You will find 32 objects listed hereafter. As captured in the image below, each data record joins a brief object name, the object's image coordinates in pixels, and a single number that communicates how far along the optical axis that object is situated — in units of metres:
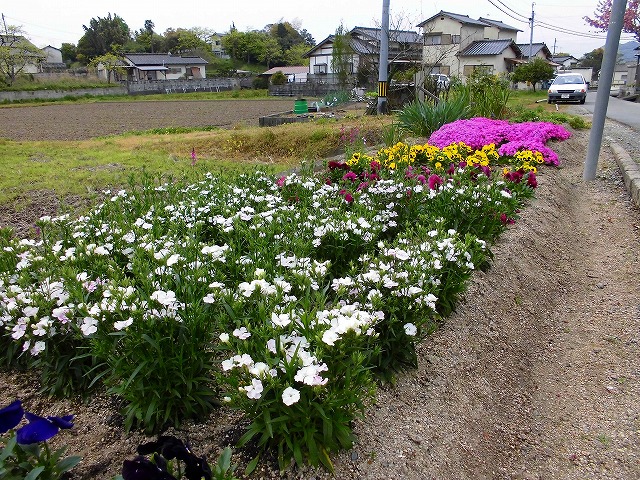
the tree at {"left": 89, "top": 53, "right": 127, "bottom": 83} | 48.06
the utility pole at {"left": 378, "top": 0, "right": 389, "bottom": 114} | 12.62
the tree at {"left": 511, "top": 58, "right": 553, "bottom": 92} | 29.75
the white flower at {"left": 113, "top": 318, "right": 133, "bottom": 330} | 1.72
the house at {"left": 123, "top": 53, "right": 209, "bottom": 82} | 52.22
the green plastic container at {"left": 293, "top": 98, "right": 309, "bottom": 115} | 18.02
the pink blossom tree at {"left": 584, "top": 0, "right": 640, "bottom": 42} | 29.42
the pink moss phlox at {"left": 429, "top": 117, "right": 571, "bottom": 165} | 6.68
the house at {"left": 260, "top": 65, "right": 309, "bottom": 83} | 49.77
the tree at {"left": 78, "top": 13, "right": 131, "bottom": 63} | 57.75
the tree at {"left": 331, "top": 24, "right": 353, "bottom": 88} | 30.97
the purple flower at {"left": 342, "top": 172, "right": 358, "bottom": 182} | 4.49
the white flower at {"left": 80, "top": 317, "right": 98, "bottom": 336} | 1.85
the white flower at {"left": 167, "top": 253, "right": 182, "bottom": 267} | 2.17
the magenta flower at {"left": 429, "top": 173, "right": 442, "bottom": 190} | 3.85
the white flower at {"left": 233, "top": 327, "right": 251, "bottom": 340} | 1.74
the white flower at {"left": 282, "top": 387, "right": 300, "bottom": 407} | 1.55
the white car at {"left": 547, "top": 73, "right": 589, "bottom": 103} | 21.16
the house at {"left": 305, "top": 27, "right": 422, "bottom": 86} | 19.53
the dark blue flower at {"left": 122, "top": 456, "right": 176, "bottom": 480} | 1.23
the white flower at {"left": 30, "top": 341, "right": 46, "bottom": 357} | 2.06
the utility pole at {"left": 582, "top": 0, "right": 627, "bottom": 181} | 6.29
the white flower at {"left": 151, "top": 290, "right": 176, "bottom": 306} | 1.86
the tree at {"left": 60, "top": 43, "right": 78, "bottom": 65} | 63.31
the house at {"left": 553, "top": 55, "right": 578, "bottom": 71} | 58.09
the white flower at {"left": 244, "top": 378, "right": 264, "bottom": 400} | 1.59
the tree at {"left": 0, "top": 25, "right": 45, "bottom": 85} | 39.44
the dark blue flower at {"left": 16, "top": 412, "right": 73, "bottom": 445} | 1.34
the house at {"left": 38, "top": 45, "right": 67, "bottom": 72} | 49.83
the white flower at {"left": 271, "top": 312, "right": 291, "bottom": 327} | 1.81
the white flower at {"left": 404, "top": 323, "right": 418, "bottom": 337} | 2.12
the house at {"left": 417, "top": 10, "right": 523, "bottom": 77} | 38.44
